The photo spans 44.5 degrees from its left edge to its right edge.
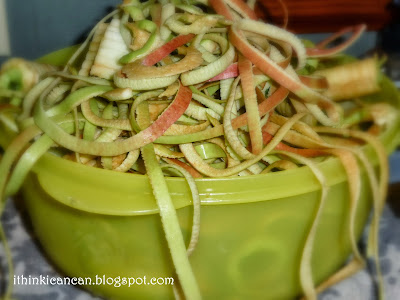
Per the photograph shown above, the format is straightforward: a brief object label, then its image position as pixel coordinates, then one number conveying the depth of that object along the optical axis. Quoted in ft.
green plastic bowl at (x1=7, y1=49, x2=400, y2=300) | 1.27
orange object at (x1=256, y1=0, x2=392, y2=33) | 2.60
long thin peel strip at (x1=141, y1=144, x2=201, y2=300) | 1.23
